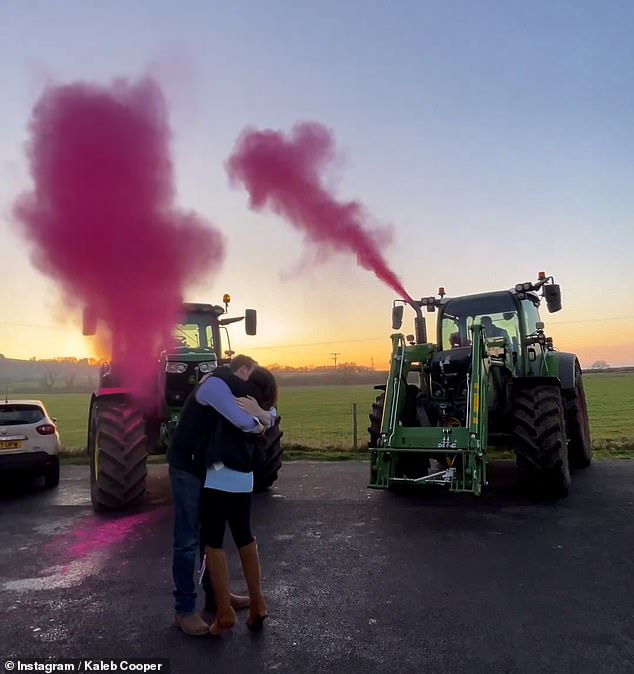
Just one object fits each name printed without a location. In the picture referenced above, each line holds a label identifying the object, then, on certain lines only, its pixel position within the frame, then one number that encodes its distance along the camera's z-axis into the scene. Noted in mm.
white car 8578
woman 3760
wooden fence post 12867
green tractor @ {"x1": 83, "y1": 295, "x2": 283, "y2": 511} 7086
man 3746
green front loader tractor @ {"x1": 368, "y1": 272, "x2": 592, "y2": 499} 6742
